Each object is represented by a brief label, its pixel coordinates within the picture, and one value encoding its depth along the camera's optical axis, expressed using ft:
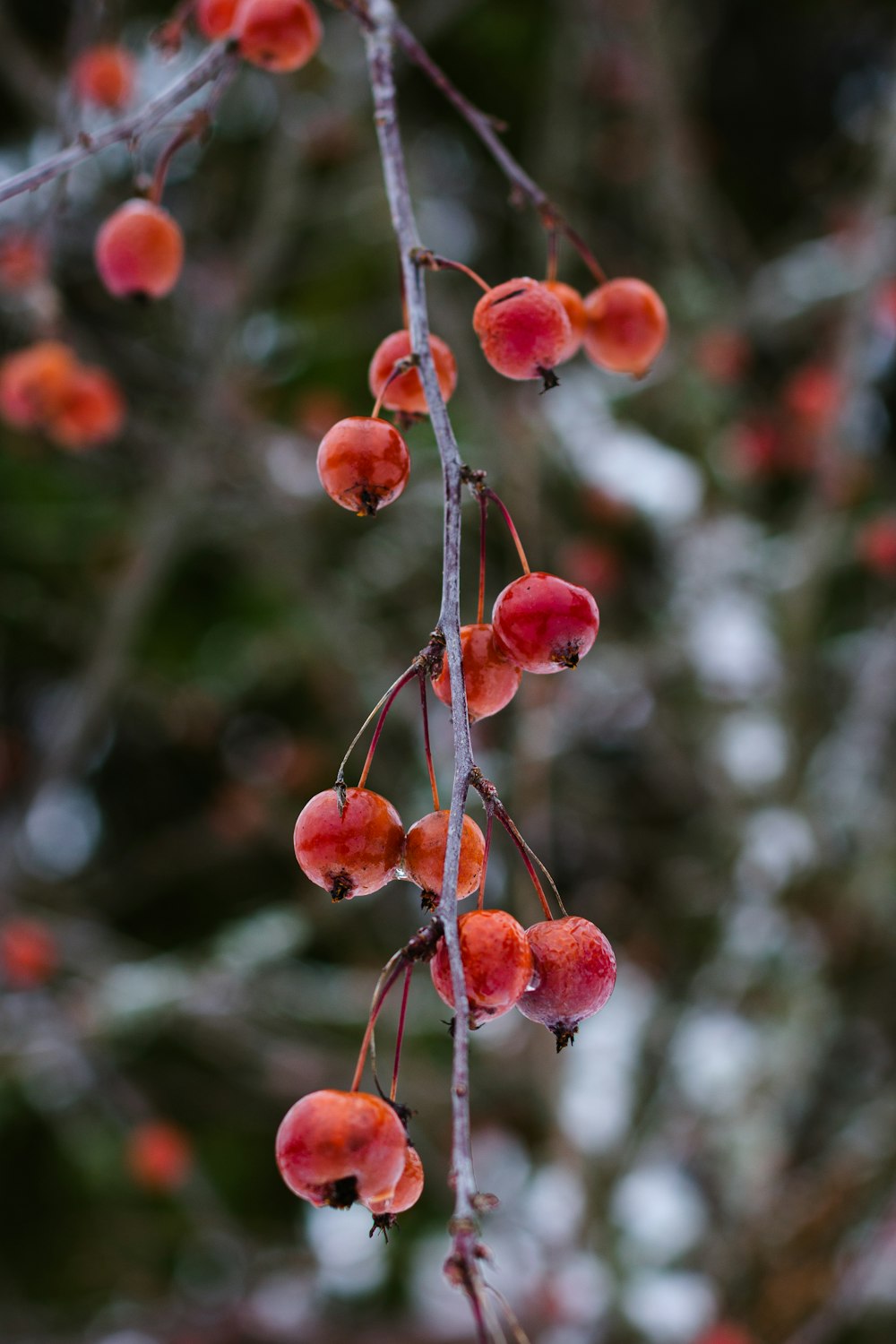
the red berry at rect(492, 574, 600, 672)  1.47
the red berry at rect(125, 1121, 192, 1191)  4.10
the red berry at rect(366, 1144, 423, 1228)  1.43
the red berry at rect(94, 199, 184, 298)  1.74
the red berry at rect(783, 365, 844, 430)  4.72
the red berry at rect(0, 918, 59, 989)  4.38
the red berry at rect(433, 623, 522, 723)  1.49
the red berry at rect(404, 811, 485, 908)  1.44
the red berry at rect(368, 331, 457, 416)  1.59
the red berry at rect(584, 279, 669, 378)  1.71
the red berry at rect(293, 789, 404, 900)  1.44
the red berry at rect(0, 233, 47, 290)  1.93
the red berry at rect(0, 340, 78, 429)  2.37
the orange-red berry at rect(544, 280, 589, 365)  1.69
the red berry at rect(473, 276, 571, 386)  1.55
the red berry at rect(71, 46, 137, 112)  3.20
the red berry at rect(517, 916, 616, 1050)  1.44
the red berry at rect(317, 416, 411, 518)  1.49
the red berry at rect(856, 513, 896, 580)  4.16
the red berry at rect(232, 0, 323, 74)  1.67
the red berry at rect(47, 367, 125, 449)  2.44
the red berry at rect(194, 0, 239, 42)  1.77
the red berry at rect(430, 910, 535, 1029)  1.41
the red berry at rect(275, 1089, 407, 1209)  1.39
